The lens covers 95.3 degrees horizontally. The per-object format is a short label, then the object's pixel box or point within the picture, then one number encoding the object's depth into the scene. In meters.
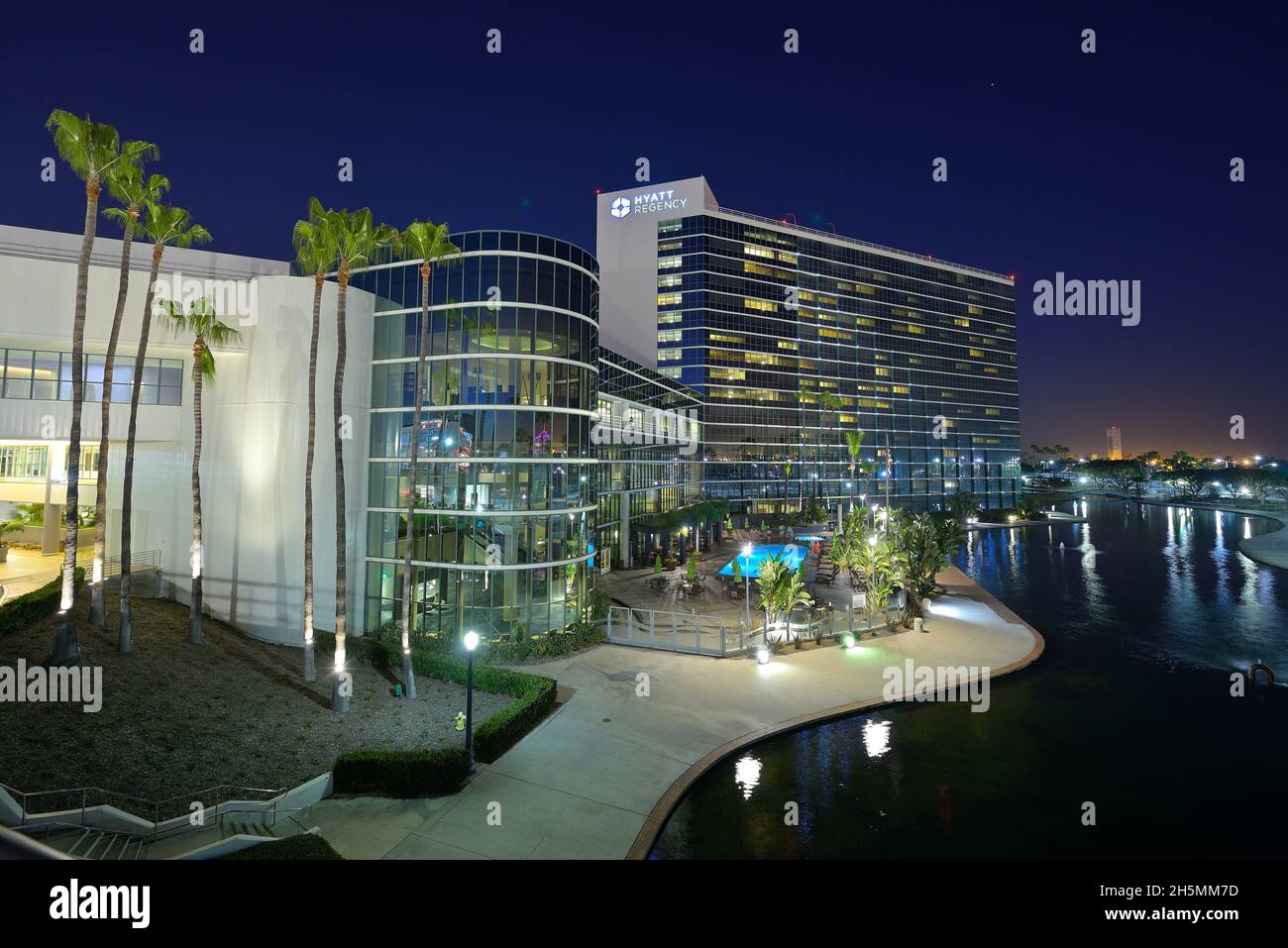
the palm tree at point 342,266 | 18.83
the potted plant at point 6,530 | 30.21
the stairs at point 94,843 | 10.55
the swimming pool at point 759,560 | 29.34
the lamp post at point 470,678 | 14.64
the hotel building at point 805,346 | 91.00
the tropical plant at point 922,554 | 29.66
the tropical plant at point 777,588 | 25.69
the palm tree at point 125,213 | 18.12
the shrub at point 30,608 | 18.80
